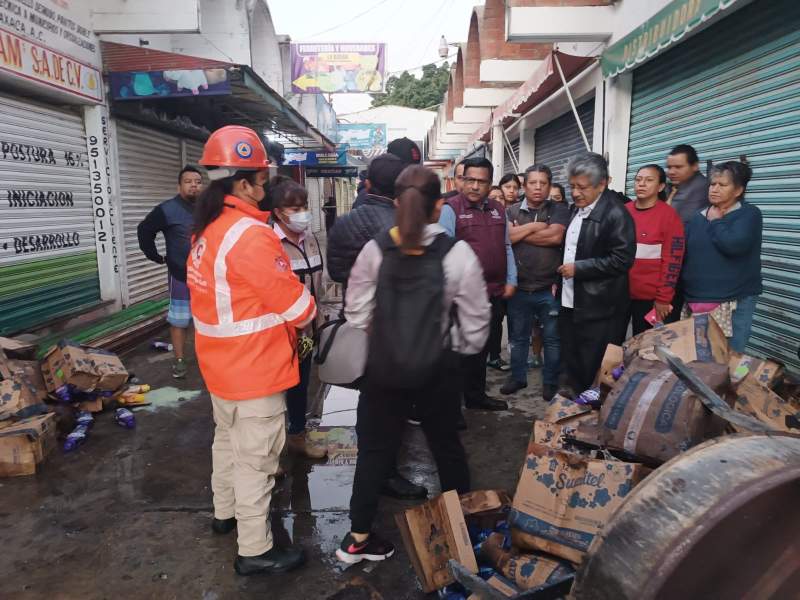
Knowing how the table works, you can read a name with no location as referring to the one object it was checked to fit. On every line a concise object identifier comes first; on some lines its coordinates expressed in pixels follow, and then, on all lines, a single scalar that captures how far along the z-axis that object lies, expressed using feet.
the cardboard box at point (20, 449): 11.26
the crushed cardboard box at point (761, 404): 9.50
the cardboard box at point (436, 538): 7.57
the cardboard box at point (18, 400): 12.26
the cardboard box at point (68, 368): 13.84
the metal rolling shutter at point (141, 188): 26.08
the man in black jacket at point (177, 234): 16.70
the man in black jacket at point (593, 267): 12.37
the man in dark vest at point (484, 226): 13.52
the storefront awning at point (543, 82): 21.39
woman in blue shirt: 11.55
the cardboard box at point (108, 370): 14.56
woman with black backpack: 7.09
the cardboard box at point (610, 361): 11.93
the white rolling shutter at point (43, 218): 18.79
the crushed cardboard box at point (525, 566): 7.16
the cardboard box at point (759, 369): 10.80
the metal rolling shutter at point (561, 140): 26.14
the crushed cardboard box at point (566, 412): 10.59
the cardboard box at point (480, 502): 8.55
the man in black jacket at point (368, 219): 9.46
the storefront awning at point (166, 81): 22.70
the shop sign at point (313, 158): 47.44
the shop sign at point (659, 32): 13.23
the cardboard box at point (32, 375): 13.34
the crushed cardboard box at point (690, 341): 10.39
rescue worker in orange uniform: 7.64
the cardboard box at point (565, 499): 7.48
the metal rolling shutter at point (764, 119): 13.33
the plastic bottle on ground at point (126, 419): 13.74
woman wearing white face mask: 11.15
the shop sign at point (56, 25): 18.24
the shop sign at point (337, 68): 66.85
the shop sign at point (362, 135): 104.32
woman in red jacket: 12.64
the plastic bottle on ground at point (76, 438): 12.45
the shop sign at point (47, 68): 17.66
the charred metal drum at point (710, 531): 3.97
